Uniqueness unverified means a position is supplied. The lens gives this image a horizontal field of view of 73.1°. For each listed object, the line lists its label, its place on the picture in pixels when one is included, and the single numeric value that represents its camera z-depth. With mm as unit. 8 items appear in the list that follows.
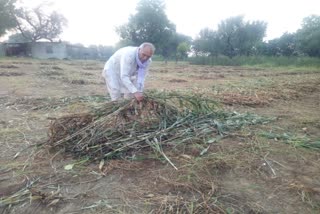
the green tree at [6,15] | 21994
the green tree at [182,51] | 24629
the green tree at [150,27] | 24915
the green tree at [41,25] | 26818
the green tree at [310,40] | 18997
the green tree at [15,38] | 40558
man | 2799
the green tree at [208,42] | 25769
